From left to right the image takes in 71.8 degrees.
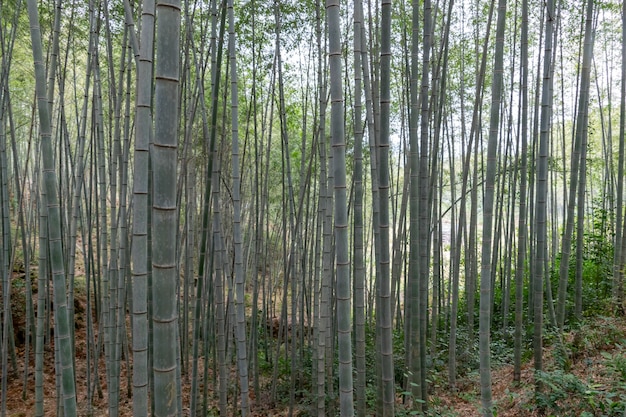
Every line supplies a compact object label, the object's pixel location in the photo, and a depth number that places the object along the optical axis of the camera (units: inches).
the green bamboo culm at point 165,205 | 39.0
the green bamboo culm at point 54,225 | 67.8
